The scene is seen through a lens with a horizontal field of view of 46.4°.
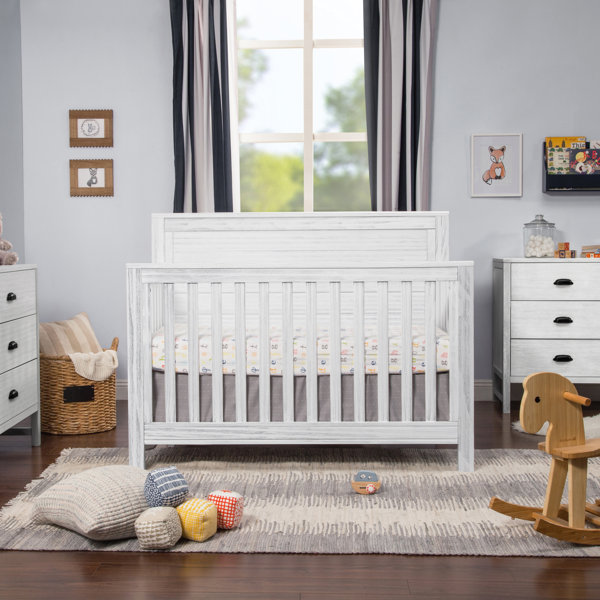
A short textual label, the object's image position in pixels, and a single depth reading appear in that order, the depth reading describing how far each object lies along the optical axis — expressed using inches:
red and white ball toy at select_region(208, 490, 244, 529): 71.6
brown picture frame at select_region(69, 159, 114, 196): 142.9
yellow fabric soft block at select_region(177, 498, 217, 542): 69.1
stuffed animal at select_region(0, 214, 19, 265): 101.7
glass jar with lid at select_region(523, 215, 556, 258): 133.5
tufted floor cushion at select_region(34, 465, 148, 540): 68.4
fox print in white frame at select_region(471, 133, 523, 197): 141.4
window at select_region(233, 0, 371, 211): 148.3
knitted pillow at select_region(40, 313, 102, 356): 122.8
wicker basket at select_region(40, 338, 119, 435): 116.1
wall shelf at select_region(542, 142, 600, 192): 138.3
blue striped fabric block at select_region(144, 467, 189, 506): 70.3
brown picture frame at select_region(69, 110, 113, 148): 142.2
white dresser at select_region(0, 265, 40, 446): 98.3
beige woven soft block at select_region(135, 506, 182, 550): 67.1
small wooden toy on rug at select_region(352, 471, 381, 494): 82.7
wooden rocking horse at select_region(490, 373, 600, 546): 66.4
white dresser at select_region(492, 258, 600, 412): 129.3
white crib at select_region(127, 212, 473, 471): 92.3
